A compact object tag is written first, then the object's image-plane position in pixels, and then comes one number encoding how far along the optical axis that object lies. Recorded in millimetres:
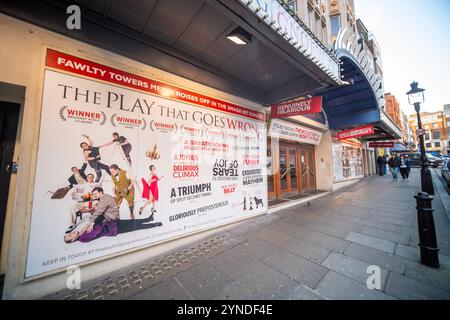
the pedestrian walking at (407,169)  12172
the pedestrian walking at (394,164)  11664
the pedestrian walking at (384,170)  15977
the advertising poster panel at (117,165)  2129
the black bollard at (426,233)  2311
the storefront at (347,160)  9345
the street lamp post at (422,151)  6004
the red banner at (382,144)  12966
